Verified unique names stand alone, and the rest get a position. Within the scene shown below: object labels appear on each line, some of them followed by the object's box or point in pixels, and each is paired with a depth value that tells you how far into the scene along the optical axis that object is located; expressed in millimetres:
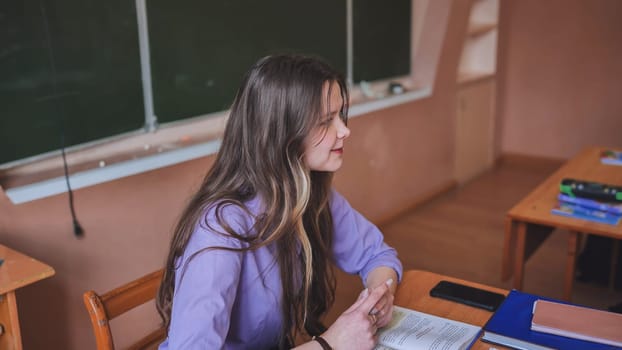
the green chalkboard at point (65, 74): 1897
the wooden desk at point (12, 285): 1516
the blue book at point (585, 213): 2167
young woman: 1146
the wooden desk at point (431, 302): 1330
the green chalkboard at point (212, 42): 2369
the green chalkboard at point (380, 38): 3576
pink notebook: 1197
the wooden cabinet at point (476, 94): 4875
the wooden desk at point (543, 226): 2164
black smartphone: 1376
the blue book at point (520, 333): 1178
